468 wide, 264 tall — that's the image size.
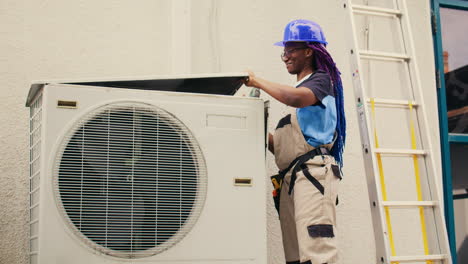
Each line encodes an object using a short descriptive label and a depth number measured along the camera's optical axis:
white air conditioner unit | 2.08
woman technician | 2.36
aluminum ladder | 2.71
